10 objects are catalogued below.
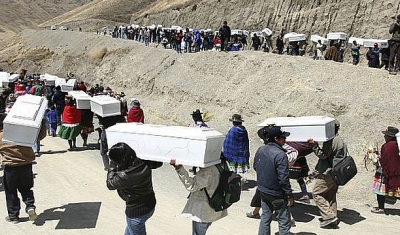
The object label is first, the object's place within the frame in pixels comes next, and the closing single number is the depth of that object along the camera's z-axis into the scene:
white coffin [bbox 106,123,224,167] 6.26
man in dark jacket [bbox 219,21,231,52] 21.61
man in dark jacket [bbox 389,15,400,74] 16.17
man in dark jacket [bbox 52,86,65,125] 18.50
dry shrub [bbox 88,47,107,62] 33.62
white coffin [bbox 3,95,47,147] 8.16
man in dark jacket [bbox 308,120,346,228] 8.43
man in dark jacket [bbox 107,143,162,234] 5.91
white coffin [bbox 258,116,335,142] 8.22
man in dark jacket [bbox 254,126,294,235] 6.64
